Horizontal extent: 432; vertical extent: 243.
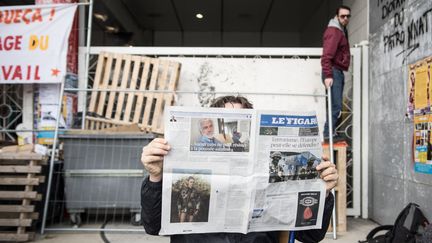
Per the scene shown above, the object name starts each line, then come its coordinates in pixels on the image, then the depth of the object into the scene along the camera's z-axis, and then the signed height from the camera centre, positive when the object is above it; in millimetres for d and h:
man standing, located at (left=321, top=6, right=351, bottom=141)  4657 +1028
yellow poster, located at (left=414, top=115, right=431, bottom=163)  3570 +108
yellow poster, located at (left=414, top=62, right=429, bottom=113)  3602 +545
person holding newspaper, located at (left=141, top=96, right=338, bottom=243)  1488 -229
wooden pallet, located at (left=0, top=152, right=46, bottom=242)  3844 -513
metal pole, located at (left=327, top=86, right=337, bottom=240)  4071 +129
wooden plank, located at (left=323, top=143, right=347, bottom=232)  4281 -430
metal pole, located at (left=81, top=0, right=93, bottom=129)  5055 +1000
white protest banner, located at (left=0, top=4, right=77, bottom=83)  4898 +1154
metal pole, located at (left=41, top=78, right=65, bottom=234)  4094 -447
